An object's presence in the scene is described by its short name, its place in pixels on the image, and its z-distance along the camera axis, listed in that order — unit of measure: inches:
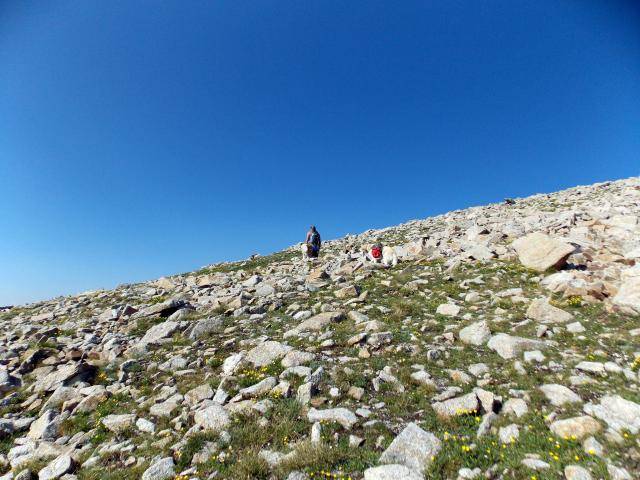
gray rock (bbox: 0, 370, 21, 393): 401.7
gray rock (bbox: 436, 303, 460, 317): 453.9
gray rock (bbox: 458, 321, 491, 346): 373.7
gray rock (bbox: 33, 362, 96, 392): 385.1
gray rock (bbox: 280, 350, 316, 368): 356.5
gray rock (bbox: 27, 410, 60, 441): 299.1
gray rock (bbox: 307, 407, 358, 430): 260.1
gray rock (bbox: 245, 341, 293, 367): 372.8
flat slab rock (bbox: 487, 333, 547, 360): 338.3
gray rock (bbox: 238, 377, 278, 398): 310.5
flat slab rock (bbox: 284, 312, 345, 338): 447.2
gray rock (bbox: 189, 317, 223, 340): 481.1
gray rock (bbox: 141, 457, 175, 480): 225.9
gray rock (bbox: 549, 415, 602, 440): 221.6
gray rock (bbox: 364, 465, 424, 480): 201.0
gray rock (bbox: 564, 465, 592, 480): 185.6
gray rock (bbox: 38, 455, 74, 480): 241.3
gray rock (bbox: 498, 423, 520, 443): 226.2
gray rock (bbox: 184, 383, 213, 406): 316.8
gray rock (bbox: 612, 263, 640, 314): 382.4
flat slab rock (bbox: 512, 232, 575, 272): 539.2
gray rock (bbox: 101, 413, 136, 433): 290.8
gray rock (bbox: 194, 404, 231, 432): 270.4
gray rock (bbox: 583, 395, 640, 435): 223.5
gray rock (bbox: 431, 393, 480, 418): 261.7
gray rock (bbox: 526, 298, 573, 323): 394.6
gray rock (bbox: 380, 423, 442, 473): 214.8
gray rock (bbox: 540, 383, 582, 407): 256.5
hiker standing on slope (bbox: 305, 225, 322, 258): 1109.1
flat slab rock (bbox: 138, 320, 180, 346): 482.3
